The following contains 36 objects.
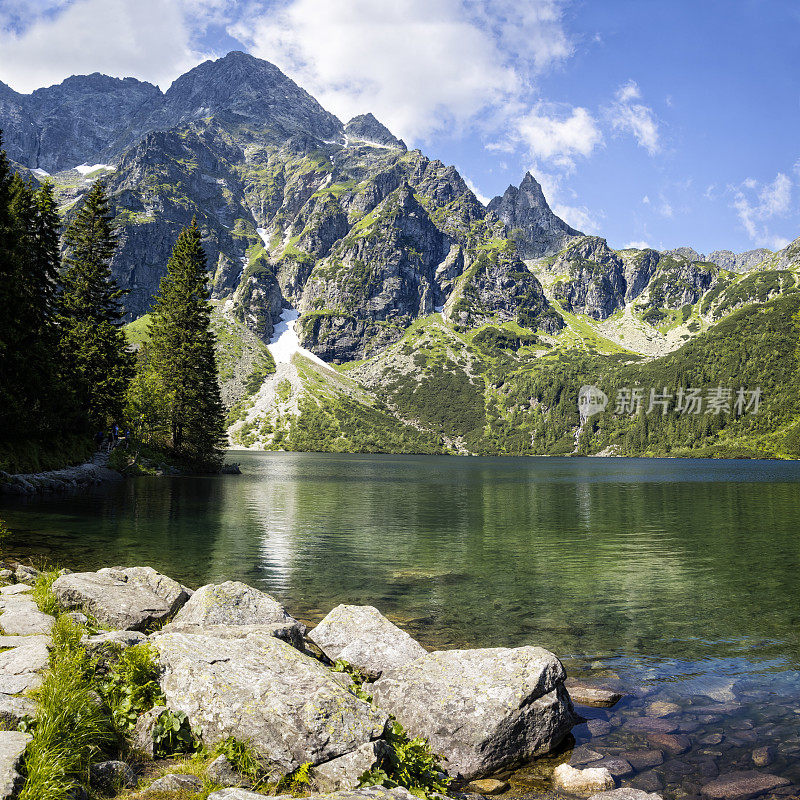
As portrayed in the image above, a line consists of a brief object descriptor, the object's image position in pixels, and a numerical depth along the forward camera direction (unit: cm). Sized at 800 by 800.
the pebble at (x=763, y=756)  1147
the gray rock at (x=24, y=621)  1212
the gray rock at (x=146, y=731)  862
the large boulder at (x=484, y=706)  1122
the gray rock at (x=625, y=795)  944
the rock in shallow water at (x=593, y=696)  1409
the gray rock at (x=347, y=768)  825
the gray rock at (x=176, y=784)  743
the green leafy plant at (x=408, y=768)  825
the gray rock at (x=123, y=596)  1524
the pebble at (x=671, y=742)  1195
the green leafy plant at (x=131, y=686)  914
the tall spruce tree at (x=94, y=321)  6681
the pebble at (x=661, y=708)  1359
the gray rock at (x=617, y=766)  1096
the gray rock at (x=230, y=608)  1430
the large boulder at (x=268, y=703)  883
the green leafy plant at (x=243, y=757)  842
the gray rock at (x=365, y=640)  1477
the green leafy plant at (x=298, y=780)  835
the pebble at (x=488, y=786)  1052
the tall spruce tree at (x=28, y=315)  4516
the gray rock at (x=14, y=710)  751
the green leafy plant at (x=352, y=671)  1423
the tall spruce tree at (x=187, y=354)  8719
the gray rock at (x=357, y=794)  699
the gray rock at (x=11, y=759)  595
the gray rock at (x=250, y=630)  1303
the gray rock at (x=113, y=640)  1077
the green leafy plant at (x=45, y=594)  1423
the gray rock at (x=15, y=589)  1594
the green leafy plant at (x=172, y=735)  880
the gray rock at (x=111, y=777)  725
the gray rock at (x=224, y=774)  805
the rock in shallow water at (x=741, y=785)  1031
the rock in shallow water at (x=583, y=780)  1027
